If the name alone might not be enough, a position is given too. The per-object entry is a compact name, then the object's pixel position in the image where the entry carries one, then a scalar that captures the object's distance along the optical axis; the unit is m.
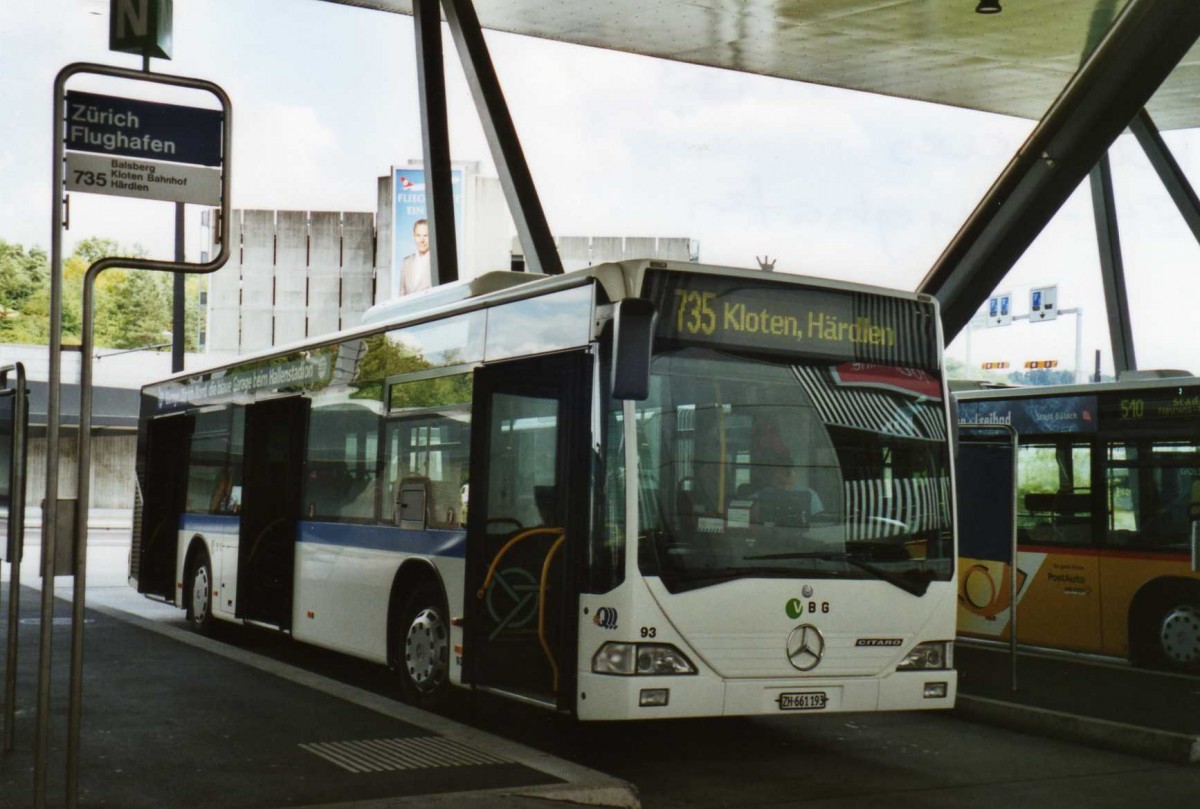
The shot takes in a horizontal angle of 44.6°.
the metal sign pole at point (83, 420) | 5.68
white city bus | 8.04
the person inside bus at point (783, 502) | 8.27
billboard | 61.62
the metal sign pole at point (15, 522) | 7.44
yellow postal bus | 13.17
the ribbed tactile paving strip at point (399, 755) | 7.55
